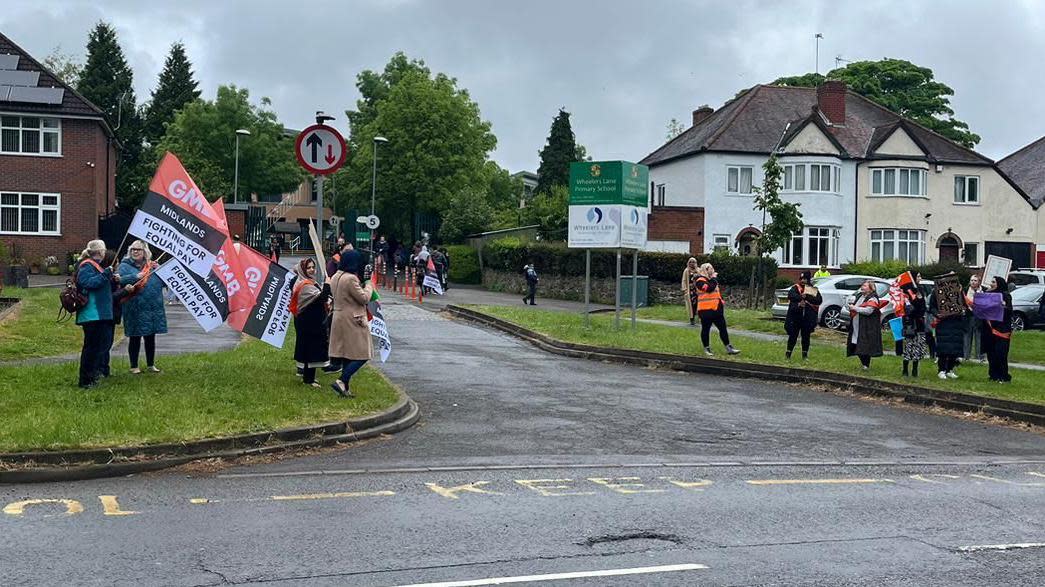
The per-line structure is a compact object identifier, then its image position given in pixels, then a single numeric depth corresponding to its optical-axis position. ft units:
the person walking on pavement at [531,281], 117.60
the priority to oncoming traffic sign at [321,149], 43.27
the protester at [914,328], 59.26
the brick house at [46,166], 134.72
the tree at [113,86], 276.82
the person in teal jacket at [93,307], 40.47
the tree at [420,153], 207.82
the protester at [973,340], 68.74
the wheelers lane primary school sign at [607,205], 81.56
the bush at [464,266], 162.81
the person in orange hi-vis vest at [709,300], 65.05
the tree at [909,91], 238.89
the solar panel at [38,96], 133.69
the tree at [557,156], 250.78
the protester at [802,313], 65.57
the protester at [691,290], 93.50
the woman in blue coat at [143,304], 45.09
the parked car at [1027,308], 102.78
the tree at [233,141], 253.65
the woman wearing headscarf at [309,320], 44.14
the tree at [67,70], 282.56
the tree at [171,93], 301.02
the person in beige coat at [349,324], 42.52
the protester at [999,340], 57.57
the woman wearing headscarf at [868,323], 60.75
